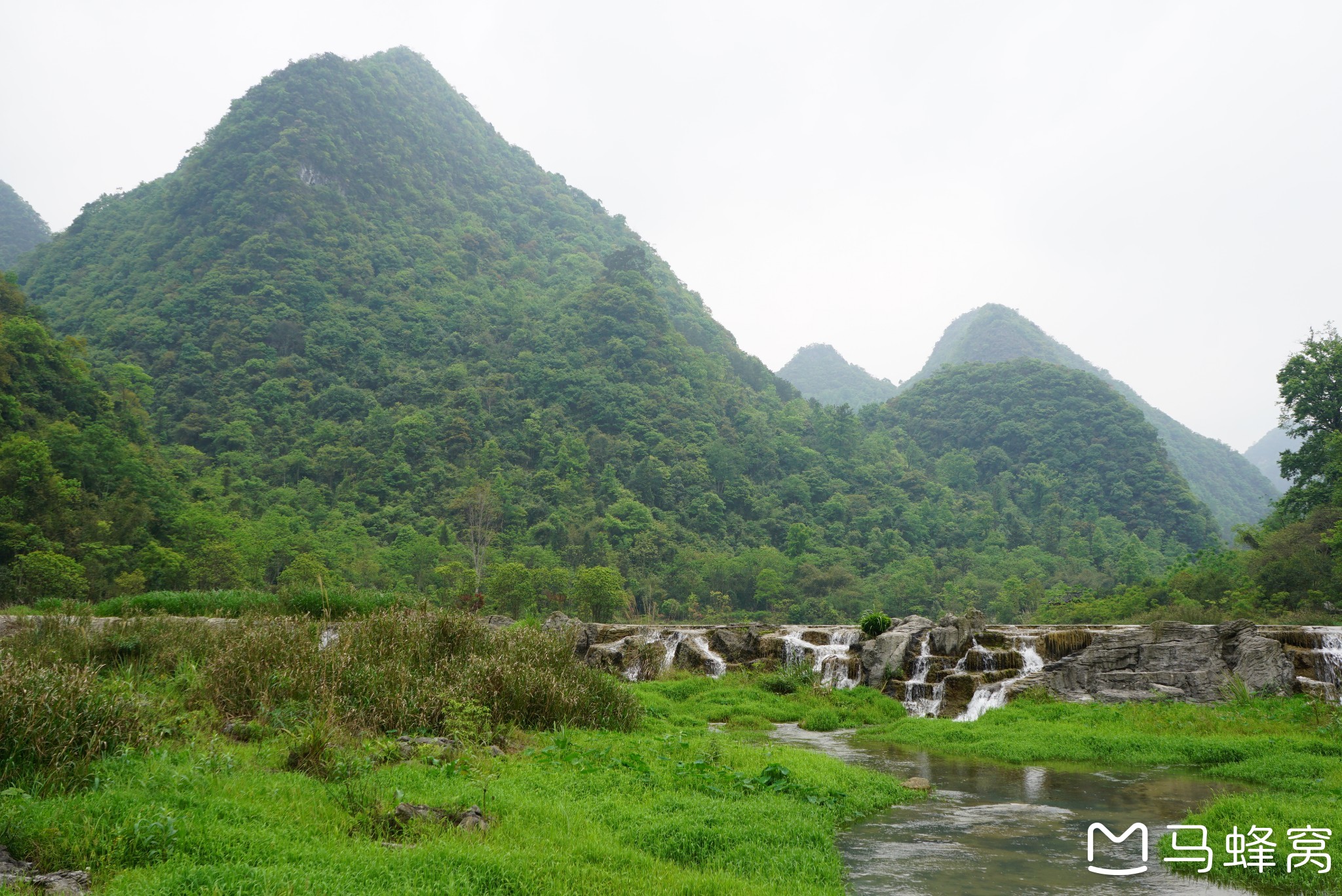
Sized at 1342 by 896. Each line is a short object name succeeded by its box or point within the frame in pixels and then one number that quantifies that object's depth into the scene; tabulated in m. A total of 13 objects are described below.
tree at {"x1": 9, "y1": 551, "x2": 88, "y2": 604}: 28.44
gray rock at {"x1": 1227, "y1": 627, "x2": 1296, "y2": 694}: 16.17
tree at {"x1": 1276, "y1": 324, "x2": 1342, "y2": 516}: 32.31
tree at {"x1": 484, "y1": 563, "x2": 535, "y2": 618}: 41.97
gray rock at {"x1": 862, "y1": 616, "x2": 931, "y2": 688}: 20.28
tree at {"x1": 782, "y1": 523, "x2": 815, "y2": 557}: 61.56
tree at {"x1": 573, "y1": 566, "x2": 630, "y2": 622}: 41.50
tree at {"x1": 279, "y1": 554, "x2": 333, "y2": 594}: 40.66
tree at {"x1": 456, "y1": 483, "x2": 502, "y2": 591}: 56.81
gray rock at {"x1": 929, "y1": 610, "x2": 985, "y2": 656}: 20.42
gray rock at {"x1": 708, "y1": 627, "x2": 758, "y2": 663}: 24.58
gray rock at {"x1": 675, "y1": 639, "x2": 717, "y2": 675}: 24.28
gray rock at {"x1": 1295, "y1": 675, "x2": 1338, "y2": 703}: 15.54
